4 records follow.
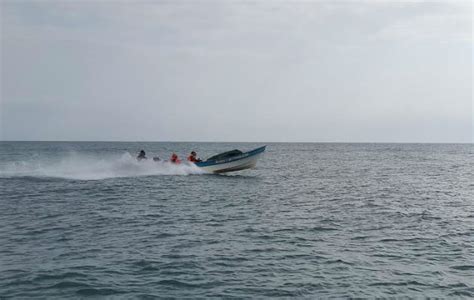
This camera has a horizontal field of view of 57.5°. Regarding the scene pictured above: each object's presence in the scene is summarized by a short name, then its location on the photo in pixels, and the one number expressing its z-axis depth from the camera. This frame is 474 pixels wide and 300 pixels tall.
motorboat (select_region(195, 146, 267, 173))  39.12
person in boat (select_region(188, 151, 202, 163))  40.91
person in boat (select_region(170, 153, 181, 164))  41.99
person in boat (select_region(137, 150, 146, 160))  41.91
